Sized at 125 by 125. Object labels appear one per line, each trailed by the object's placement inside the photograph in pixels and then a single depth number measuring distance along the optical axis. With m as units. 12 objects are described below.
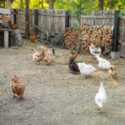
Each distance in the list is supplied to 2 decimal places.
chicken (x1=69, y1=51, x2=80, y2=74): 11.59
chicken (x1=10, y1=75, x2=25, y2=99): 8.22
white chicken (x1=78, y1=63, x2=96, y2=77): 10.80
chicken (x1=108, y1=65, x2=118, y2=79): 10.82
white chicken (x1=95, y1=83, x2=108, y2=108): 7.33
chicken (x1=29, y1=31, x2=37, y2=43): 20.12
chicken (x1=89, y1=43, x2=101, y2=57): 14.90
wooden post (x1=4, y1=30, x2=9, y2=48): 18.19
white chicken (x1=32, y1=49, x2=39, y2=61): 13.32
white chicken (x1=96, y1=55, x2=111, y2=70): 11.80
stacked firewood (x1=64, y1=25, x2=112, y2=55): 16.09
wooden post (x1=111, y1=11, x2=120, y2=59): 15.52
